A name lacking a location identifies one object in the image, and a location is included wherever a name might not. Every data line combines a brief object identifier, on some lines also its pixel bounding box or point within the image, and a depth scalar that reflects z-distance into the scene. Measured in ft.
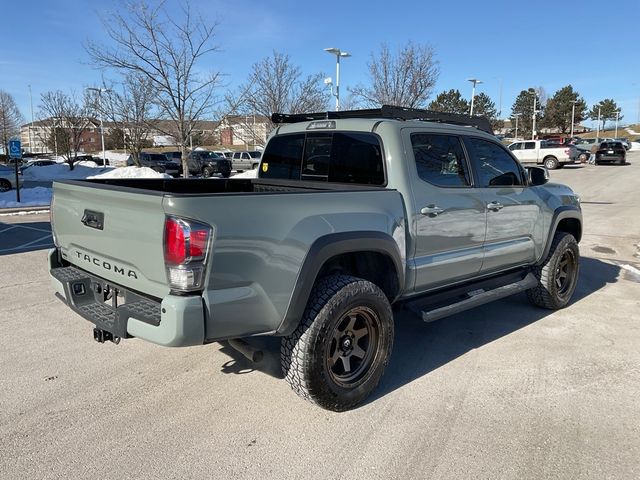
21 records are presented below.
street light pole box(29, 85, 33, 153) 305.32
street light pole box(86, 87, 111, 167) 66.84
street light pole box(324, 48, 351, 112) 72.71
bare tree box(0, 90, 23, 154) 169.60
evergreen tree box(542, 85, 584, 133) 270.05
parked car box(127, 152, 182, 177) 109.40
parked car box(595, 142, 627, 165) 117.29
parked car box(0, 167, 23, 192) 65.67
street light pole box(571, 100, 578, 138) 264.93
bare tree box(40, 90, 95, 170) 131.23
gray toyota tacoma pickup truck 8.76
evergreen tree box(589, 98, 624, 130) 323.16
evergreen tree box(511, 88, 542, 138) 263.70
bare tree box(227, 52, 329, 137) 66.59
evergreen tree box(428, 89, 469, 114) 207.50
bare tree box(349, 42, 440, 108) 71.92
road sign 54.03
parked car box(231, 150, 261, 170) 122.62
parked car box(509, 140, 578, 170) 103.60
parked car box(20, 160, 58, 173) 138.06
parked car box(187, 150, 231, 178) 110.42
